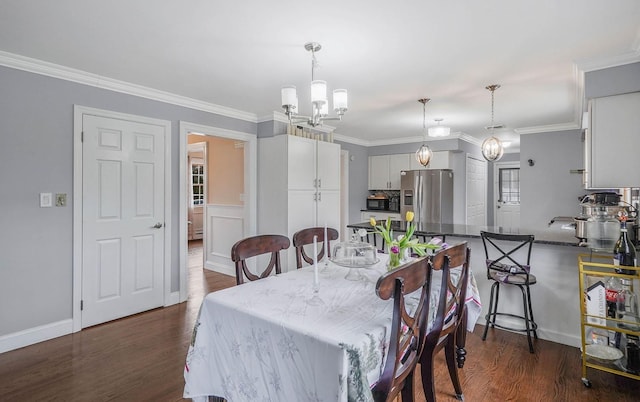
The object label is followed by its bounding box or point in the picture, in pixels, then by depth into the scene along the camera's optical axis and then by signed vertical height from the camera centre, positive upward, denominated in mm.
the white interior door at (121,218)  3096 -171
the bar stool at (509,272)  2646 -581
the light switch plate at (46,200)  2799 +5
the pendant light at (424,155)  4234 +604
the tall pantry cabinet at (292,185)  4223 +222
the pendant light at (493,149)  3588 +578
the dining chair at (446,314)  1668 -633
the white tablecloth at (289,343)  1163 -557
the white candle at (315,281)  1675 -418
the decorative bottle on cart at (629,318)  2166 -764
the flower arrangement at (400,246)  1993 -270
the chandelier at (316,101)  2211 +685
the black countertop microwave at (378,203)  6434 -31
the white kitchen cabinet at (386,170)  6414 +629
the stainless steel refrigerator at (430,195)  5805 +117
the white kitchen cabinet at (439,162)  5949 +729
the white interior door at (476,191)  6465 +216
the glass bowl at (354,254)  2002 -334
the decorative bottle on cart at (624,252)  2158 -328
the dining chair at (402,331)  1229 -542
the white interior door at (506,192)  8117 +247
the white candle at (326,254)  2285 -382
